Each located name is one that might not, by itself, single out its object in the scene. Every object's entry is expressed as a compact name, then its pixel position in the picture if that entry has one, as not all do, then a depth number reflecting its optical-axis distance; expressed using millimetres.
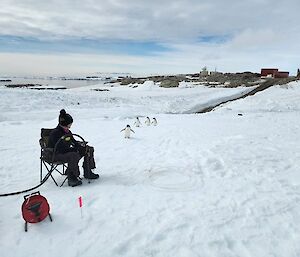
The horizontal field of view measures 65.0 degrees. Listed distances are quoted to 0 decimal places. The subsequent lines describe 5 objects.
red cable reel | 3848
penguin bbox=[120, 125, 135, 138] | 9727
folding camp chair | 5068
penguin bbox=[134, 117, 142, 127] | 12684
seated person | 5092
